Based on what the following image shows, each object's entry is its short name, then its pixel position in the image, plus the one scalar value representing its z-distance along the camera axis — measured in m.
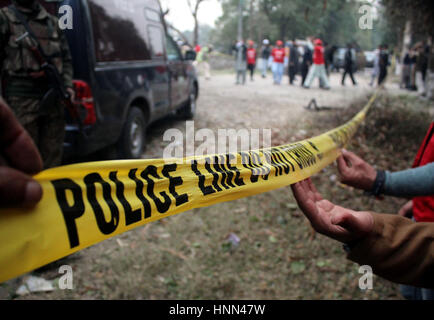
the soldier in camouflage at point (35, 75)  2.72
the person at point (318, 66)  12.71
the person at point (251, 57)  15.33
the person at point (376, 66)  15.28
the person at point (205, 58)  16.91
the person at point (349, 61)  14.08
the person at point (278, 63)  14.77
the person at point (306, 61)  14.52
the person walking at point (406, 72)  14.23
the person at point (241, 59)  13.96
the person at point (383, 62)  14.90
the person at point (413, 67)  13.73
